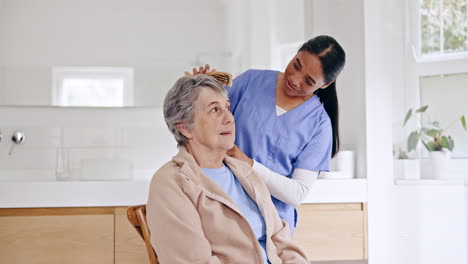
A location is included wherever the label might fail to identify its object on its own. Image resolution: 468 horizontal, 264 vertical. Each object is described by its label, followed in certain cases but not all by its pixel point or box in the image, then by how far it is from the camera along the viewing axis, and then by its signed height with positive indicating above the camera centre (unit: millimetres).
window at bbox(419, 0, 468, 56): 2543 +529
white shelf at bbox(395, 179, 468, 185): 2414 -159
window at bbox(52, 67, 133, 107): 2514 +258
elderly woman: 1356 -134
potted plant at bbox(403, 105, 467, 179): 2465 +19
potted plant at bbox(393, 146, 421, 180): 2504 -91
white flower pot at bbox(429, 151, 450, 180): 2453 -85
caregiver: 1729 +47
